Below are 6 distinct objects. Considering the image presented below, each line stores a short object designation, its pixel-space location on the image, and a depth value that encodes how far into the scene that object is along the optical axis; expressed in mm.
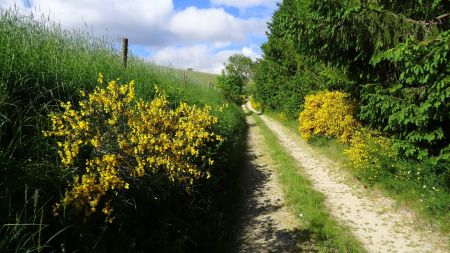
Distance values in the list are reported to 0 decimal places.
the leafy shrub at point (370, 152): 9695
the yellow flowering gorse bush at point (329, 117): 13172
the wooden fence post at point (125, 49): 9930
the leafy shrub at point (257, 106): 41225
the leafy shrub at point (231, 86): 39619
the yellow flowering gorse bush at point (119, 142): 4031
